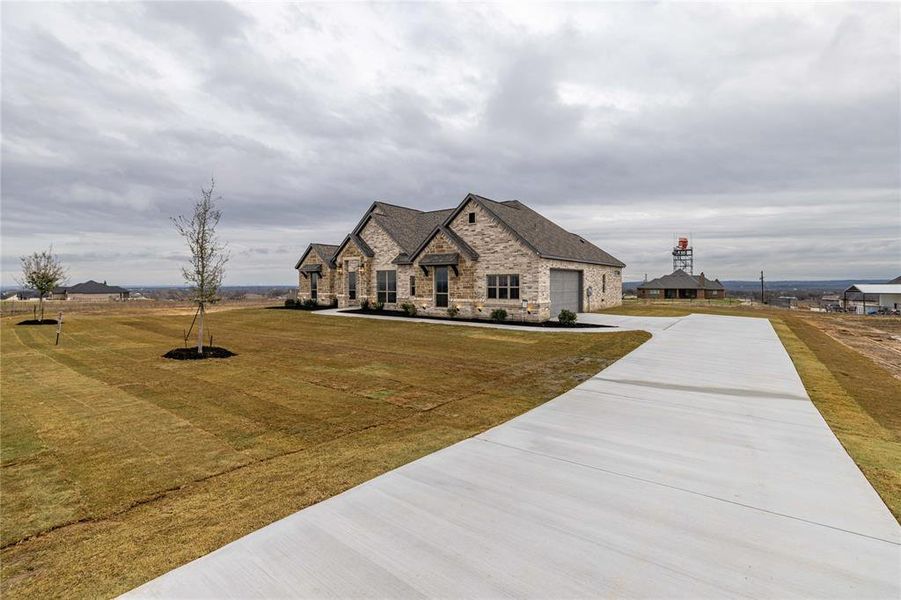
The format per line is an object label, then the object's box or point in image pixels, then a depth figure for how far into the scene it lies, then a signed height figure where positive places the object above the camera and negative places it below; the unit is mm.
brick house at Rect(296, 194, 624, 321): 23281 +2011
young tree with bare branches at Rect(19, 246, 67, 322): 25547 +1404
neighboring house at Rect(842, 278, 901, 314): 48156 -57
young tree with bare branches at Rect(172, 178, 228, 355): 13633 +1178
